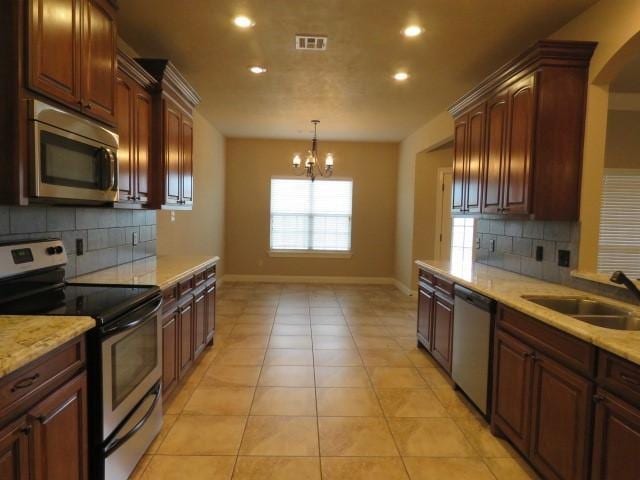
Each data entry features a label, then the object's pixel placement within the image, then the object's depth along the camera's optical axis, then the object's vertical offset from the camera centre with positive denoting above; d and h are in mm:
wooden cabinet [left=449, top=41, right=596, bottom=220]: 2615 +669
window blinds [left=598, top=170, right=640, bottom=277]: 4516 +57
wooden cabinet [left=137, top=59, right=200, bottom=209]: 3227 +733
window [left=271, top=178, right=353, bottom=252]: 7676 +101
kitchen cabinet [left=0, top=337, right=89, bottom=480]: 1242 -723
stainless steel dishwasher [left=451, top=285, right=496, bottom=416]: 2586 -848
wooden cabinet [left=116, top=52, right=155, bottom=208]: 2690 +623
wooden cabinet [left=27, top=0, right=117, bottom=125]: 1675 +766
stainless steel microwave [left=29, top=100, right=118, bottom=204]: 1668 +266
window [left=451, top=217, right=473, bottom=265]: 6191 -229
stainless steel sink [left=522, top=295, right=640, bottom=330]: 2066 -467
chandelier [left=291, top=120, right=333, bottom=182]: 5773 +926
